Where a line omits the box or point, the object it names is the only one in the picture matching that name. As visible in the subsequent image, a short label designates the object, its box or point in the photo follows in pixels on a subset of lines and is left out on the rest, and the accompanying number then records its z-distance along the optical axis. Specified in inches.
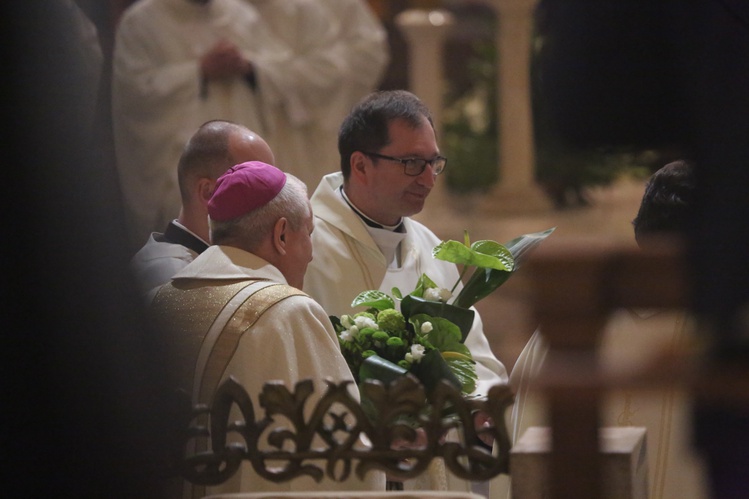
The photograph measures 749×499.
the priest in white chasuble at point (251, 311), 254.8
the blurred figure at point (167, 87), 591.8
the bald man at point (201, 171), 346.3
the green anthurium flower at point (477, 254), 296.4
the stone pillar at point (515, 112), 893.2
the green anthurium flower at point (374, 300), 301.9
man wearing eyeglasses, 357.7
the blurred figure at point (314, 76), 628.4
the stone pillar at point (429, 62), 896.9
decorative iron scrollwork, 189.0
